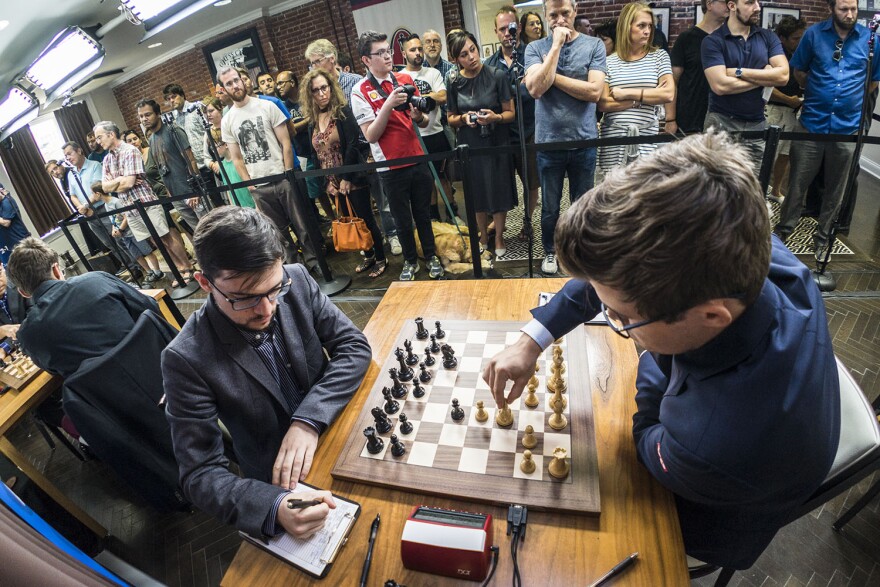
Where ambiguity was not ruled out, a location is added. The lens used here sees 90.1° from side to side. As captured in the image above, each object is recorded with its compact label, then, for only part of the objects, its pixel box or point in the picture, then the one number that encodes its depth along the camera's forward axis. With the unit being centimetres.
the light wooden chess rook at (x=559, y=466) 104
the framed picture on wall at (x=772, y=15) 628
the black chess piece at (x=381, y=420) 125
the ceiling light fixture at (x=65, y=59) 439
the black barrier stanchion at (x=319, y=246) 373
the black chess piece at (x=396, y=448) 119
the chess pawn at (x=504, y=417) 121
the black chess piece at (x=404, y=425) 125
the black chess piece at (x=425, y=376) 142
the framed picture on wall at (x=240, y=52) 869
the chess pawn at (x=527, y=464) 107
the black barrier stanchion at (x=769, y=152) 251
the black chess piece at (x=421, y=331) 159
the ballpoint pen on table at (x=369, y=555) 94
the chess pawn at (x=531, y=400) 126
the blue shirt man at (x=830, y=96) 317
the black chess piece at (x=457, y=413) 126
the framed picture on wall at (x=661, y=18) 611
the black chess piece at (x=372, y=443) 121
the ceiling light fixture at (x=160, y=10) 288
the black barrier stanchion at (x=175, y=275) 445
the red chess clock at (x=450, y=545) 89
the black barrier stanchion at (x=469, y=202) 286
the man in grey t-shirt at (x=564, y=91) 285
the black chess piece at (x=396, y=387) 140
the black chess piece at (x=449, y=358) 145
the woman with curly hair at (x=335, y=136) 367
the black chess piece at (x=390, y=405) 133
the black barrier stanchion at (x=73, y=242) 475
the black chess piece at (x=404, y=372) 144
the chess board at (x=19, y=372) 227
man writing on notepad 116
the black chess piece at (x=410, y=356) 150
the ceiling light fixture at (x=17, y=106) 493
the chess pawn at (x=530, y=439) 112
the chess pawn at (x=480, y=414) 124
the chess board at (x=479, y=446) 104
